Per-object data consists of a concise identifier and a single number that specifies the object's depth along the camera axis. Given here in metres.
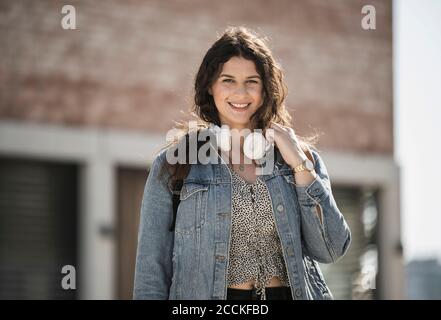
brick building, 16.33
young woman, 6.45
